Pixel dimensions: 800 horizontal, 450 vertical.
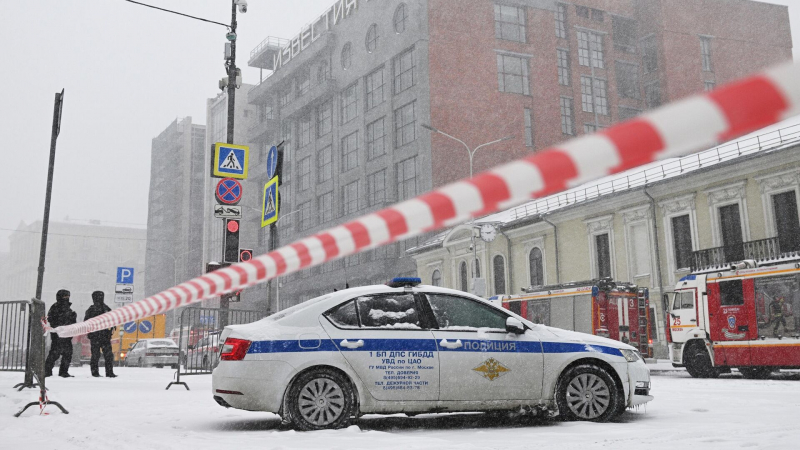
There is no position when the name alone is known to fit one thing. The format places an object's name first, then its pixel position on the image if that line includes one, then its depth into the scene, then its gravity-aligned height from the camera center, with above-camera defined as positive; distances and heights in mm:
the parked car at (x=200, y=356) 16547 +157
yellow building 27797 +5736
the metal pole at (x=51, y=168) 12930 +3414
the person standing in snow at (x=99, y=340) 16016 +529
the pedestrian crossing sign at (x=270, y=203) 14031 +2964
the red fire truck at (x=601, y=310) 23812 +1503
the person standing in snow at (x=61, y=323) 14281 +773
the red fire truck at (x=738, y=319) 17750 +856
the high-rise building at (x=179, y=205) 104688 +22254
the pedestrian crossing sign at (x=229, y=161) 15820 +4204
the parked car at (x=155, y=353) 28625 +399
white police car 7430 -28
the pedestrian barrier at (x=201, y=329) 16359 +728
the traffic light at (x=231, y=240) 14750 +2390
